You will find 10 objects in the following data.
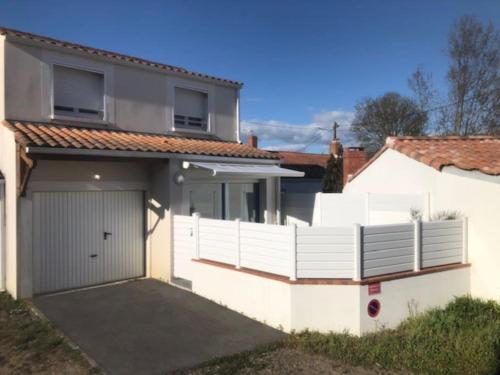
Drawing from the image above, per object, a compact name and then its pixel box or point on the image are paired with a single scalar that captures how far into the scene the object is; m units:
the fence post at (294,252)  10.16
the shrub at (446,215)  12.62
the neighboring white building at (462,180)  11.94
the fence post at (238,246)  11.72
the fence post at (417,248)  11.13
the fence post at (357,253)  9.98
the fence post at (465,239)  12.30
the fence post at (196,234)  13.13
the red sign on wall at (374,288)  10.14
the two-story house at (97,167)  12.41
